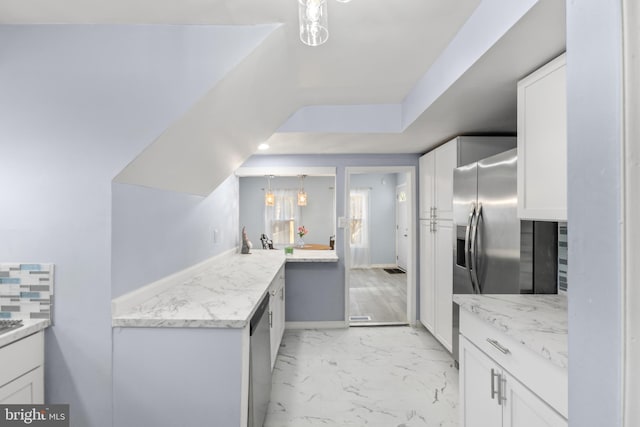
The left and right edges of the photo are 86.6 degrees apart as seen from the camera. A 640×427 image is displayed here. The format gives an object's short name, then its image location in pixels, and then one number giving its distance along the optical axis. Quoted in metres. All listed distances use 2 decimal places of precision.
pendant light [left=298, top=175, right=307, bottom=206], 6.10
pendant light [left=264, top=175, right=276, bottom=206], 6.07
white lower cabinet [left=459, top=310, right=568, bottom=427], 1.14
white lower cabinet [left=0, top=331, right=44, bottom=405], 1.43
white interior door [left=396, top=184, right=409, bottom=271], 7.75
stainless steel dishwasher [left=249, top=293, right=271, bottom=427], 1.77
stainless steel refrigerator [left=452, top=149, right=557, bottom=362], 2.06
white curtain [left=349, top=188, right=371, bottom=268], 8.23
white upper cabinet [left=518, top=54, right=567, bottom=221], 1.46
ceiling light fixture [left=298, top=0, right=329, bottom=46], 1.06
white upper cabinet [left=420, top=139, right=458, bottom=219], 3.14
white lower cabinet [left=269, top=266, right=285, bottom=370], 2.82
